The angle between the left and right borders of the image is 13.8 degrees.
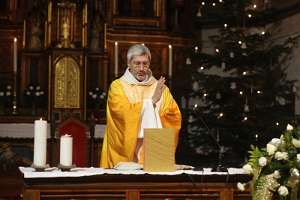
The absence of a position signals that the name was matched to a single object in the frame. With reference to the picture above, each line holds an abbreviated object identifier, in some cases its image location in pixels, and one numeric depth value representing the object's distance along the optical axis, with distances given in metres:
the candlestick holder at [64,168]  7.75
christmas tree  18.61
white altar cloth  7.22
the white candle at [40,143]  7.63
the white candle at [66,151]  7.70
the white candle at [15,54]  19.14
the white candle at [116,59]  18.08
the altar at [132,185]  7.07
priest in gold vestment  9.42
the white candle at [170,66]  16.79
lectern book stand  7.79
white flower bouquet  5.94
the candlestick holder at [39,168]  7.65
